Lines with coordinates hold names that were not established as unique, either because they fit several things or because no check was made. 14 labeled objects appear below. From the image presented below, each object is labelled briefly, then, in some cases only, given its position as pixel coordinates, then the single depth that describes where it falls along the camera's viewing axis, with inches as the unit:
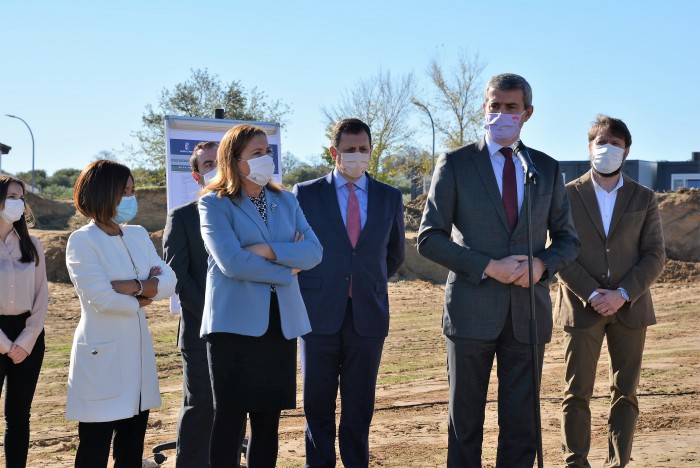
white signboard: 297.7
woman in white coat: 182.4
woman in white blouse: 218.4
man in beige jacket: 229.0
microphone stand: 173.9
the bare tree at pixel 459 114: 1697.8
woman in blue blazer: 175.8
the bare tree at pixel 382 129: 1731.1
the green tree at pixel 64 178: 2374.5
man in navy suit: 216.7
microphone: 173.8
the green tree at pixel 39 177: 2209.6
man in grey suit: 188.5
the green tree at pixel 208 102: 1477.6
